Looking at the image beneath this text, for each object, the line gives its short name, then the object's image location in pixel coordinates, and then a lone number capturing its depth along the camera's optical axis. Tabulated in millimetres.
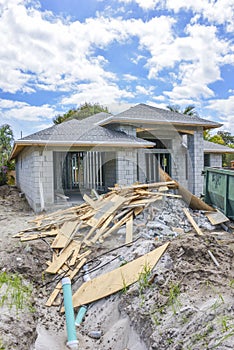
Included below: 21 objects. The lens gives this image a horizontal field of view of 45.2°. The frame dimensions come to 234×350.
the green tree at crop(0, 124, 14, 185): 20609
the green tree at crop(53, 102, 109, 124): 29878
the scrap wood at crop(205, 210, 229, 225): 7933
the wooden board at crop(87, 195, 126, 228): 7367
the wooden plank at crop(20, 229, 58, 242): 6902
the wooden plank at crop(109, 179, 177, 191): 8773
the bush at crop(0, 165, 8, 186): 20500
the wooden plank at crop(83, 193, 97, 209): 8430
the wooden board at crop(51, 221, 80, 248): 6383
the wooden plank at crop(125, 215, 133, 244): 6377
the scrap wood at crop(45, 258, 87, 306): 4512
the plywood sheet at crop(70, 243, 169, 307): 4259
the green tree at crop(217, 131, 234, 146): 41469
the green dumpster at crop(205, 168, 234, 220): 7784
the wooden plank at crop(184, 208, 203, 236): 7320
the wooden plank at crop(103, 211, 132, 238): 6895
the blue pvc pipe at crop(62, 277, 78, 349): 3433
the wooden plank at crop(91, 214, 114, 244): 6580
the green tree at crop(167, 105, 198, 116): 25938
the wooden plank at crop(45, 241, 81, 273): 5398
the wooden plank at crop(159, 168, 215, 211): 8820
